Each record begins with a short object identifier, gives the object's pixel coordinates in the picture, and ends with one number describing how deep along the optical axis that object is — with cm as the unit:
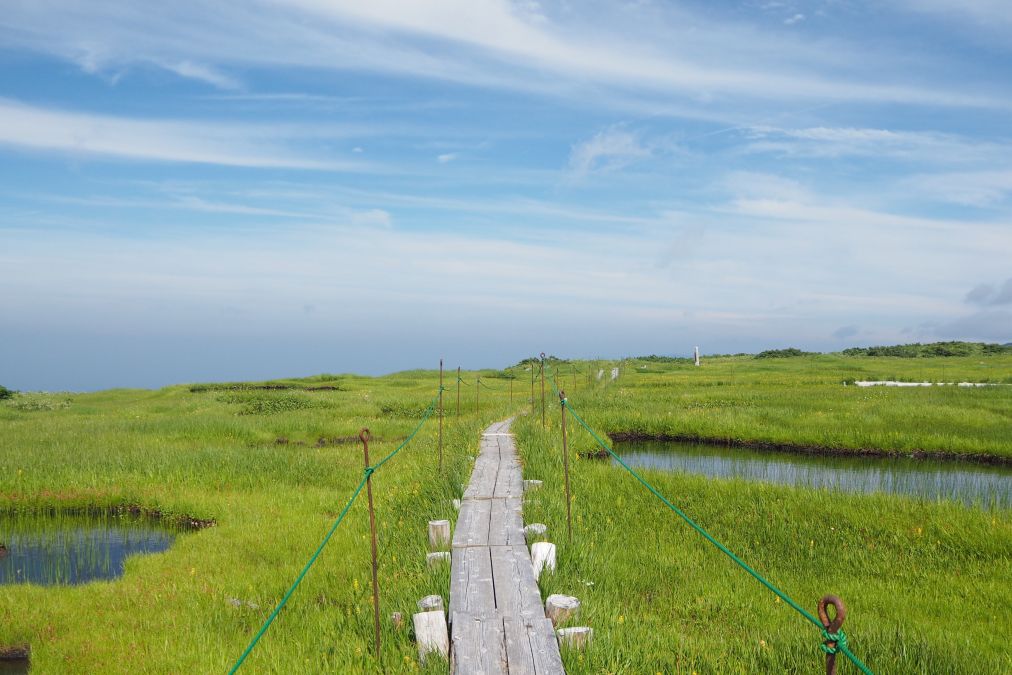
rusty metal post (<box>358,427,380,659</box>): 596
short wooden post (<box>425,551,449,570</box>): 799
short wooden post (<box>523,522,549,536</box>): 884
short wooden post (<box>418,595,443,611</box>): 659
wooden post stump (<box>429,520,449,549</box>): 860
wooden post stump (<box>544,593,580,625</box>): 655
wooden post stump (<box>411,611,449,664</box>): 616
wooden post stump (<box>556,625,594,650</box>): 603
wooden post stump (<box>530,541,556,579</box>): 779
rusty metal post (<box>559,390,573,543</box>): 895
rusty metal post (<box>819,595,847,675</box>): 331
